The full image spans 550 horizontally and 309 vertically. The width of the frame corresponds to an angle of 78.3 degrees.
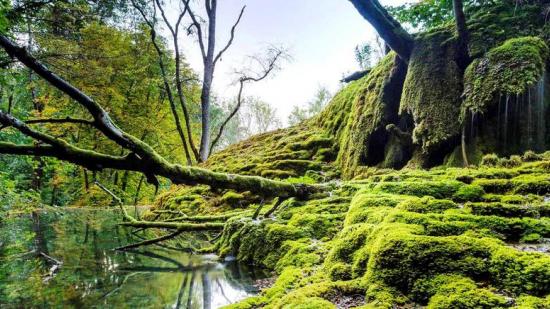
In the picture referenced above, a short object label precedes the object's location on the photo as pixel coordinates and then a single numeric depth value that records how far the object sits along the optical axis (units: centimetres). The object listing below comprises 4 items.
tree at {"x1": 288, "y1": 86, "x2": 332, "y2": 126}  3653
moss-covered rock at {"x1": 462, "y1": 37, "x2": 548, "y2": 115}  611
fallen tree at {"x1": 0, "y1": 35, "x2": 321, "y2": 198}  366
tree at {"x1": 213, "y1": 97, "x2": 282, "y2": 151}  4609
